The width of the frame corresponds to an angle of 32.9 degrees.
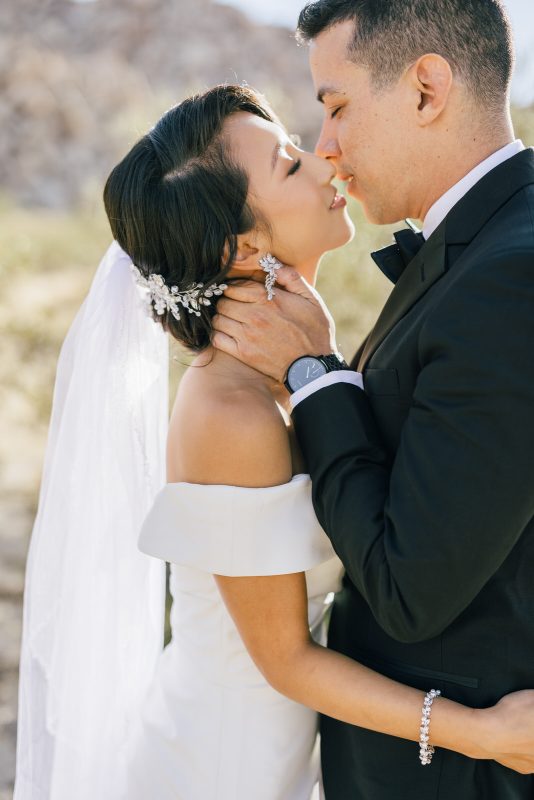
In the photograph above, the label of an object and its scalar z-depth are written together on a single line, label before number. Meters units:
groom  1.82
